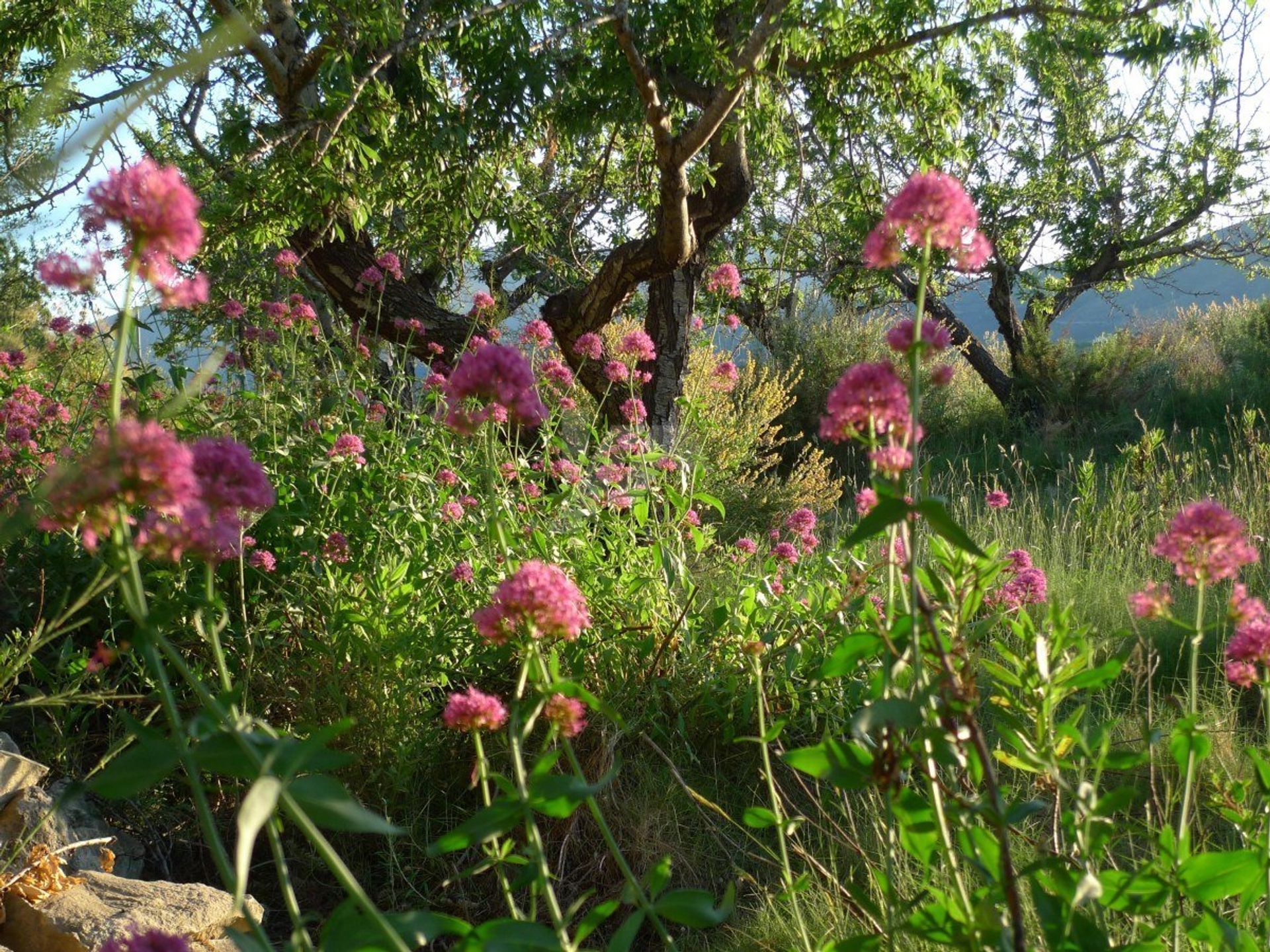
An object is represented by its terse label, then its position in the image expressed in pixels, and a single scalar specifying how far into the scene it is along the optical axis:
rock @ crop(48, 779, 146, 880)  2.34
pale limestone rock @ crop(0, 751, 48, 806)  2.15
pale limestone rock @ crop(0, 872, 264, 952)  1.76
